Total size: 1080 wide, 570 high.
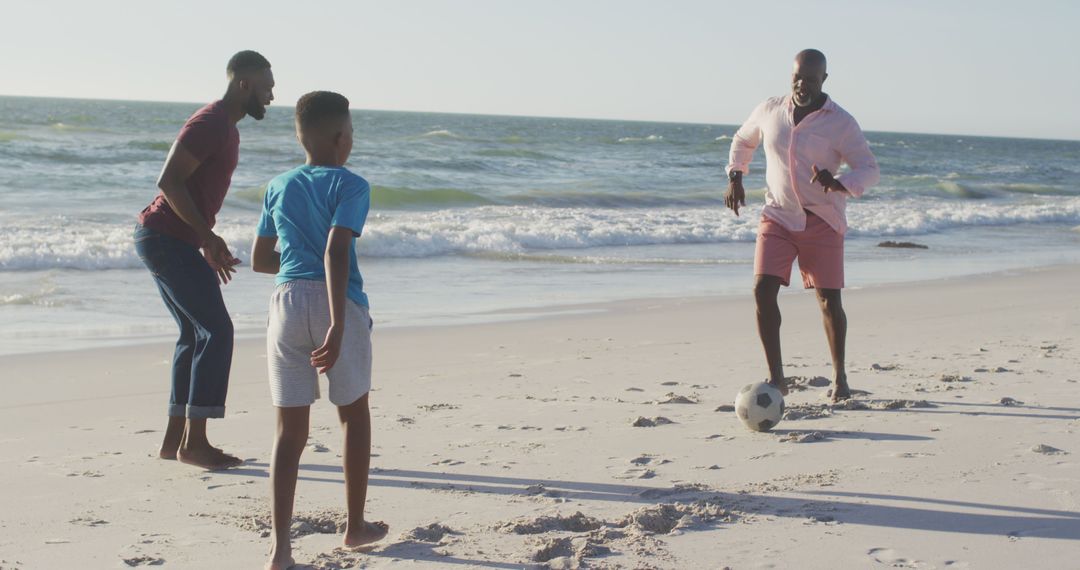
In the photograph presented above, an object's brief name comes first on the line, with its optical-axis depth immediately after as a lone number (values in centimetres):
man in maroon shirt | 433
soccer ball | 494
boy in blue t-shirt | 321
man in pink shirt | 538
